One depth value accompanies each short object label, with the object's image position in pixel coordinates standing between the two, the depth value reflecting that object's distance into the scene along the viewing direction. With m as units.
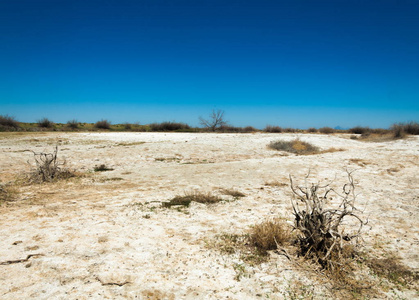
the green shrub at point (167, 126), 29.47
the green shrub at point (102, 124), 29.27
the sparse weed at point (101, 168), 9.21
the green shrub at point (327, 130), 29.69
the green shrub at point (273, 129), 28.47
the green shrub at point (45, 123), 27.09
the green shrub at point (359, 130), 27.58
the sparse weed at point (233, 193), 6.04
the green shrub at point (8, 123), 24.09
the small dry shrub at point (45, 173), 6.92
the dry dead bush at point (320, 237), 3.18
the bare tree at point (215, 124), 29.13
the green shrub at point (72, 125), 27.95
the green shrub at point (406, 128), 19.60
